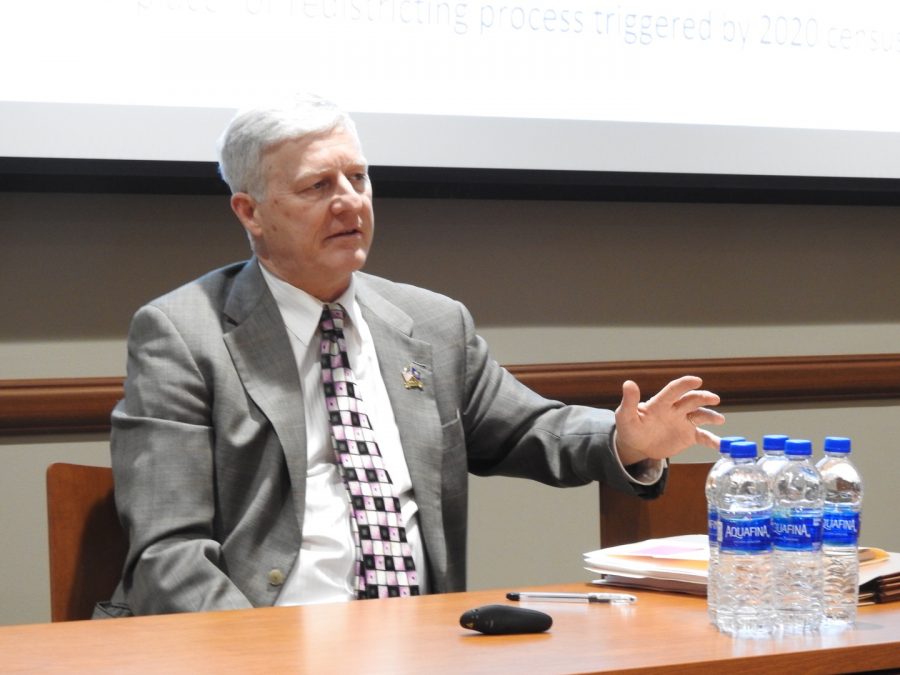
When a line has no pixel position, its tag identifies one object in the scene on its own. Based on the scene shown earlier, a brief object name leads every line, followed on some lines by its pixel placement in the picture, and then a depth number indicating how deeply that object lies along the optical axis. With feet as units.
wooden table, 13.61
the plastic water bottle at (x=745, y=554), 13.97
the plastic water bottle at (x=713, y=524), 14.17
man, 15.48
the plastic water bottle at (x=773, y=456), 14.17
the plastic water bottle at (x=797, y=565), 14.04
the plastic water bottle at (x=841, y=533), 14.20
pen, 14.68
